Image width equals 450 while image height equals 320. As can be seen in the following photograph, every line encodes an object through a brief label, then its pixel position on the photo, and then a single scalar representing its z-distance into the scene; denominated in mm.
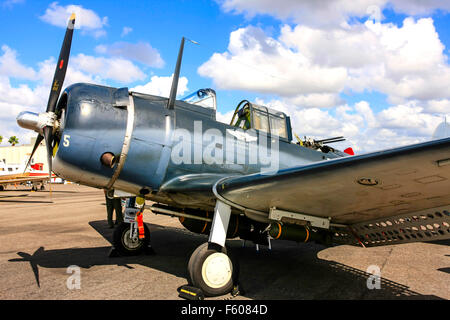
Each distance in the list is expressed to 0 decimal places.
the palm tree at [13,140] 87562
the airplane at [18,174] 23922
